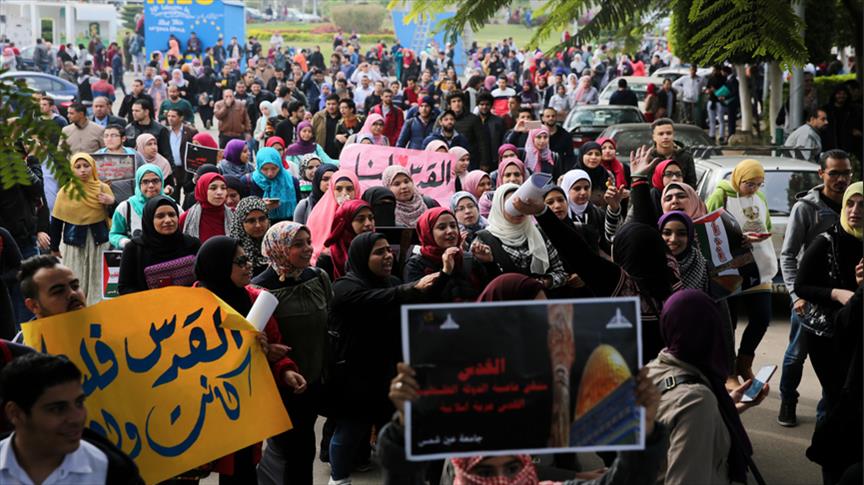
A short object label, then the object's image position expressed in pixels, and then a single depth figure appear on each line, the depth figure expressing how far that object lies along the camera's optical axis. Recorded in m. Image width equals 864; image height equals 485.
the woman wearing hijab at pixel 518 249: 7.50
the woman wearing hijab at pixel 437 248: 7.07
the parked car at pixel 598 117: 21.97
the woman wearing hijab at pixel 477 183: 10.71
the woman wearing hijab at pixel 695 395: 4.53
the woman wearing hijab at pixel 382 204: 8.88
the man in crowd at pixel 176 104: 19.45
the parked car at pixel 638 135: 18.05
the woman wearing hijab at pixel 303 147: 13.40
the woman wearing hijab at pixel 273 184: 11.14
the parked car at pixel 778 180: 11.98
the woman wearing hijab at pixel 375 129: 14.53
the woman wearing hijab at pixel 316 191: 10.45
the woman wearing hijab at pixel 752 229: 8.54
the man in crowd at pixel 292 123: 16.70
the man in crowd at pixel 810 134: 15.32
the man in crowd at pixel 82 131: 13.26
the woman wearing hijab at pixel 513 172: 10.41
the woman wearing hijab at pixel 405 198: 9.63
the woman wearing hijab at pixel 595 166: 11.29
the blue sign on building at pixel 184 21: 39.53
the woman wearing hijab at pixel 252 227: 7.81
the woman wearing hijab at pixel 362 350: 6.36
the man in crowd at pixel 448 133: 14.45
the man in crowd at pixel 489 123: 15.45
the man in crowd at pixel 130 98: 19.61
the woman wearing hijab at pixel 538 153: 13.09
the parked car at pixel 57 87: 31.90
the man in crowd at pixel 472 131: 15.22
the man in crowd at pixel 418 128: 15.44
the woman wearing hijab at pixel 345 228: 7.65
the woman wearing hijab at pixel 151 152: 12.23
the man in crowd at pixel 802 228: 7.84
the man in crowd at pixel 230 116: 19.17
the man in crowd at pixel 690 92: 28.75
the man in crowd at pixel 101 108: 15.12
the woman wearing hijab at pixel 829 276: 6.86
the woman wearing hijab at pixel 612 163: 12.13
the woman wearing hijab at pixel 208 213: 9.20
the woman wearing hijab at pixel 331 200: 9.68
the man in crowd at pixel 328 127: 16.25
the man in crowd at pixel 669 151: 10.76
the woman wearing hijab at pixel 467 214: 8.81
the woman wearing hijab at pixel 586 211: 8.94
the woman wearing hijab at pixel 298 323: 6.11
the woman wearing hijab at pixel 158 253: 7.25
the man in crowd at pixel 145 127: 14.03
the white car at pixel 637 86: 30.73
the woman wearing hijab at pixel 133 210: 9.08
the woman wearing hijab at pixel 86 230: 9.84
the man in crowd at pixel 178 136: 14.02
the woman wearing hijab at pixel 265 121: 17.73
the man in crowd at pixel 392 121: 17.66
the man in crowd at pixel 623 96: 25.09
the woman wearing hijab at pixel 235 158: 12.02
